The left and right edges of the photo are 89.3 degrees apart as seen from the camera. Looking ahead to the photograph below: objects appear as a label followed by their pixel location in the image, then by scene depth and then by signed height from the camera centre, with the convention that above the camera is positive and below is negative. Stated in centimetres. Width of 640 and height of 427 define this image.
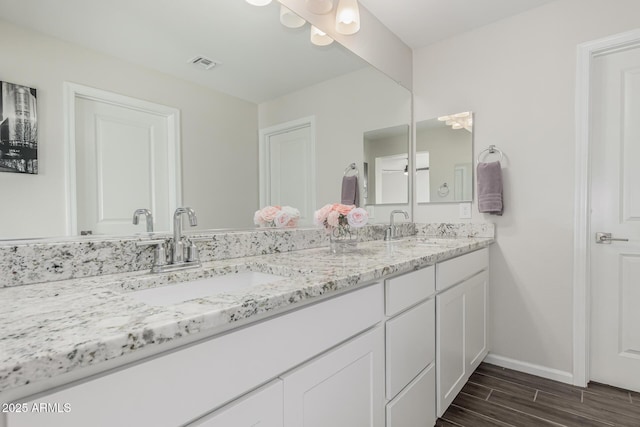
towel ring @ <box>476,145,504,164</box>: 215 +38
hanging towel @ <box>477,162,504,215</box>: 206 +11
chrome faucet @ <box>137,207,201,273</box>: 103 -14
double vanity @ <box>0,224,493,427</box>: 46 -26
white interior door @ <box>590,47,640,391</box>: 181 -7
